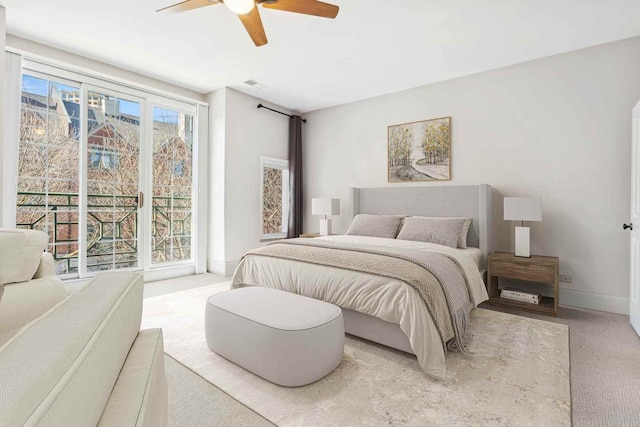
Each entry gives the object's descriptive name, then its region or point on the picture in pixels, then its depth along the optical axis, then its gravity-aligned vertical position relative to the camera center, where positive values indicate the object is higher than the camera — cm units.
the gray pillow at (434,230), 347 -21
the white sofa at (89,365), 40 -23
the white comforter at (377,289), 195 -58
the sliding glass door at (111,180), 372 +41
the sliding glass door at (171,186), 434 +37
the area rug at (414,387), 159 -101
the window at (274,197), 525 +26
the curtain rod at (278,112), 498 +167
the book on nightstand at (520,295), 318 -86
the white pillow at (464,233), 352 -24
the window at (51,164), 328 +52
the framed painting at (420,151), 416 +83
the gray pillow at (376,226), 396 -18
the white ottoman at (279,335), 180 -74
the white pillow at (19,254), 145 -19
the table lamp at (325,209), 475 +5
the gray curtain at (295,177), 542 +61
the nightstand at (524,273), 304 -61
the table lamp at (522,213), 314 -1
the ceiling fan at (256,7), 204 +139
